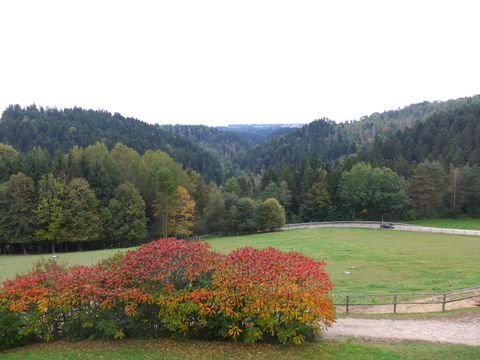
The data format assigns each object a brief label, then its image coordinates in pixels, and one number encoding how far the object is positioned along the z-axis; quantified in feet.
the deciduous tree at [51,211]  182.19
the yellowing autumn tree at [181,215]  215.72
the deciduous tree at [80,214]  186.19
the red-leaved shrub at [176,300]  39.14
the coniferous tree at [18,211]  180.04
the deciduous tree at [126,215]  196.85
